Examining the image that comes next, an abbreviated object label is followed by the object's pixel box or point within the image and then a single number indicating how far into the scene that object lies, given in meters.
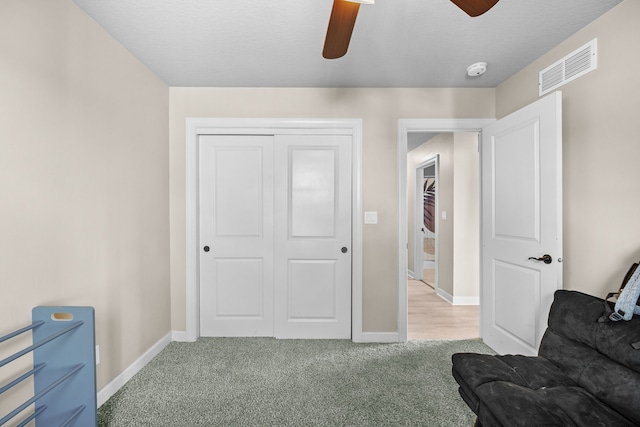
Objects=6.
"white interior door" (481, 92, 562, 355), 2.06
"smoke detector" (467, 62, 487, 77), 2.46
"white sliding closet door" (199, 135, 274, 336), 3.02
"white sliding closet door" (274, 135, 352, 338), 3.00
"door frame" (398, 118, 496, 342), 2.93
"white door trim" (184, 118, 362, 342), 2.94
